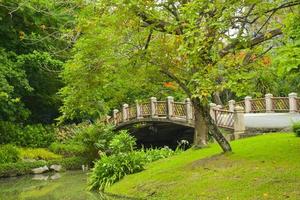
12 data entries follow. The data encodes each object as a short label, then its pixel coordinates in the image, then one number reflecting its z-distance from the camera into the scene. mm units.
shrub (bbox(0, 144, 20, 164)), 26625
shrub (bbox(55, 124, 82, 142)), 32156
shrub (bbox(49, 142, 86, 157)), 28916
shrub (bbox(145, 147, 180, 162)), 19525
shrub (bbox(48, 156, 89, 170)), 27781
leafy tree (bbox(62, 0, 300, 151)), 12039
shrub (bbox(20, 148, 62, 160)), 28453
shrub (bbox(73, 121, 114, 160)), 27781
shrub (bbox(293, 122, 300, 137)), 17938
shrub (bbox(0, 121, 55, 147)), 30383
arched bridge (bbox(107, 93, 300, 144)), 22953
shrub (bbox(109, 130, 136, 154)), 19469
